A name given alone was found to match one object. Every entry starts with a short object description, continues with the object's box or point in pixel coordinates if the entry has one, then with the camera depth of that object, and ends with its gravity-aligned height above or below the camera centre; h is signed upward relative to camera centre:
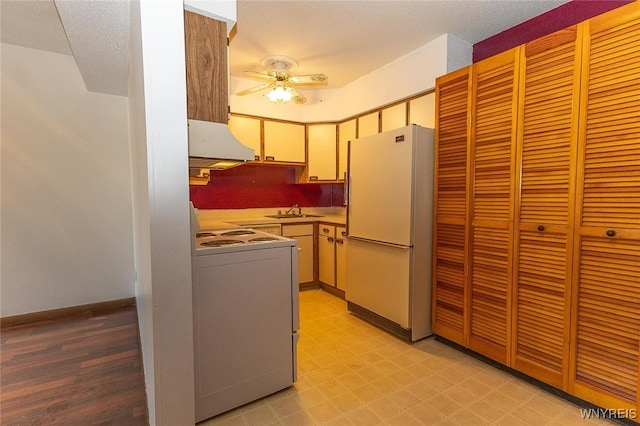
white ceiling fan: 2.84 +1.13
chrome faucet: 4.25 -0.15
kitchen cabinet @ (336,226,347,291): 3.44 -0.69
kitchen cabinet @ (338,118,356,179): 3.75 +0.75
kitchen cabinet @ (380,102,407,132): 3.03 +0.86
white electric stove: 1.60 -0.69
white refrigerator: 2.44 -0.24
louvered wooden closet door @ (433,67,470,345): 2.31 -0.06
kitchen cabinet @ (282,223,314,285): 3.64 -0.60
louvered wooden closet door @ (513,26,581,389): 1.74 -0.04
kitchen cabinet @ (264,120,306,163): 3.73 +0.72
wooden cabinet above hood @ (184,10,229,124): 1.35 +0.61
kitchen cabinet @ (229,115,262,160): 3.54 +0.82
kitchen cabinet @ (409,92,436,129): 2.71 +0.82
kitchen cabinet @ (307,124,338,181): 3.96 +0.62
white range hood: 1.37 +0.26
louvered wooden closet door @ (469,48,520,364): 2.01 -0.02
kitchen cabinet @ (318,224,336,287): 3.60 -0.69
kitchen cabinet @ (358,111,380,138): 3.36 +0.86
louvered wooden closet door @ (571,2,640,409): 1.52 -0.12
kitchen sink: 3.85 -0.23
